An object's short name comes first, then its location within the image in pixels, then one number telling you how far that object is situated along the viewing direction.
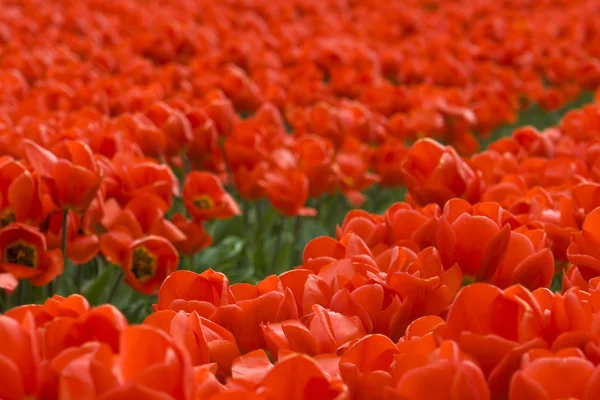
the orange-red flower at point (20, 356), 3.08
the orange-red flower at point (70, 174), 3.50
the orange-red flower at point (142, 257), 3.58
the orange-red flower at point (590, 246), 3.35
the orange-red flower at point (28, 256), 3.51
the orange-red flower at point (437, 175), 3.54
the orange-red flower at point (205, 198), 3.73
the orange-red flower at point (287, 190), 3.85
